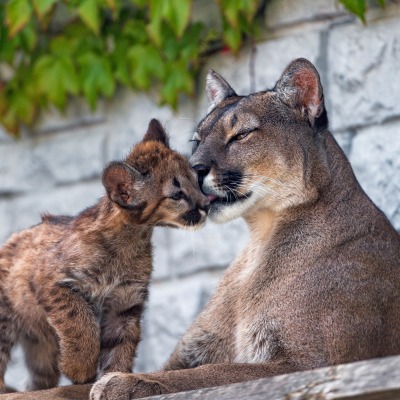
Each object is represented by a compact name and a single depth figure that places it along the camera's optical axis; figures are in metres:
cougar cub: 10.57
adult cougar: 10.25
